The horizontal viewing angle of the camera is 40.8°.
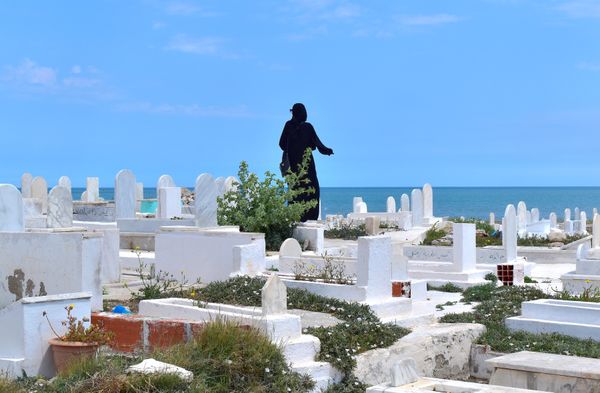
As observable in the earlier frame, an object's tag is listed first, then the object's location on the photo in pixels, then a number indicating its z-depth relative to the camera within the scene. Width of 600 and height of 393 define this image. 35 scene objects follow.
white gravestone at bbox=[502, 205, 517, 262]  18.37
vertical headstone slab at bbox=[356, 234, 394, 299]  11.30
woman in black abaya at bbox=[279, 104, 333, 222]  20.70
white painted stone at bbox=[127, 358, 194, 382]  7.21
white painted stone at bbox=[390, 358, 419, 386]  8.20
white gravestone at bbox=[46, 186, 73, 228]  14.44
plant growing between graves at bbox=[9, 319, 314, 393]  7.09
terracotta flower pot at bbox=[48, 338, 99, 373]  8.00
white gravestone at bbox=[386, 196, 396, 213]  36.53
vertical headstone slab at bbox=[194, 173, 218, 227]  17.83
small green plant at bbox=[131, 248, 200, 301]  11.45
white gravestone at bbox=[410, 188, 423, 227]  31.39
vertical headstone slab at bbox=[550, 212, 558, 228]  36.11
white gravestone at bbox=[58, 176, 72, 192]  33.41
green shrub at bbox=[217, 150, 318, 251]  18.20
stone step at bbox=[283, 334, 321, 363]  8.64
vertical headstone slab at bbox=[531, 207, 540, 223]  36.98
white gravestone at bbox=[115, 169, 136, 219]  21.92
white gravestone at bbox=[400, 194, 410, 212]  36.49
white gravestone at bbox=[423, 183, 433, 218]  32.16
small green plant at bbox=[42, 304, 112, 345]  8.13
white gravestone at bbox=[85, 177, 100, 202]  33.72
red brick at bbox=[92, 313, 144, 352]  8.99
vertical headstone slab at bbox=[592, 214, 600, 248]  19.81
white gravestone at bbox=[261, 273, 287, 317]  8.94
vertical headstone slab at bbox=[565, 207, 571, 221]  38.56
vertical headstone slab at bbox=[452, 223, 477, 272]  16.22
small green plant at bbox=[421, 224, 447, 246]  24.54
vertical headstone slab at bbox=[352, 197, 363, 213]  36.25
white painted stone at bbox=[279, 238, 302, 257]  14.69
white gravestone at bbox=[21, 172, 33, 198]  30.56
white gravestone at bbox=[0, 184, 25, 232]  10.64
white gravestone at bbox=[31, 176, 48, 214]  29.14
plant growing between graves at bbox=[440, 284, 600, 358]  10.05
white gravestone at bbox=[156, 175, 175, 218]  27.23
